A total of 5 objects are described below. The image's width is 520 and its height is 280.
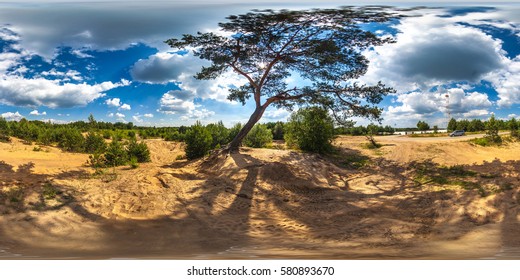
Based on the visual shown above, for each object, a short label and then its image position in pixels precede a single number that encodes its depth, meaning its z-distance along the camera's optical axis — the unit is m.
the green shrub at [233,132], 7.68
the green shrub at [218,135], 8.47
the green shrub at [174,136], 7.70
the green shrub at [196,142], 8.48
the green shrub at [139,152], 7.42
